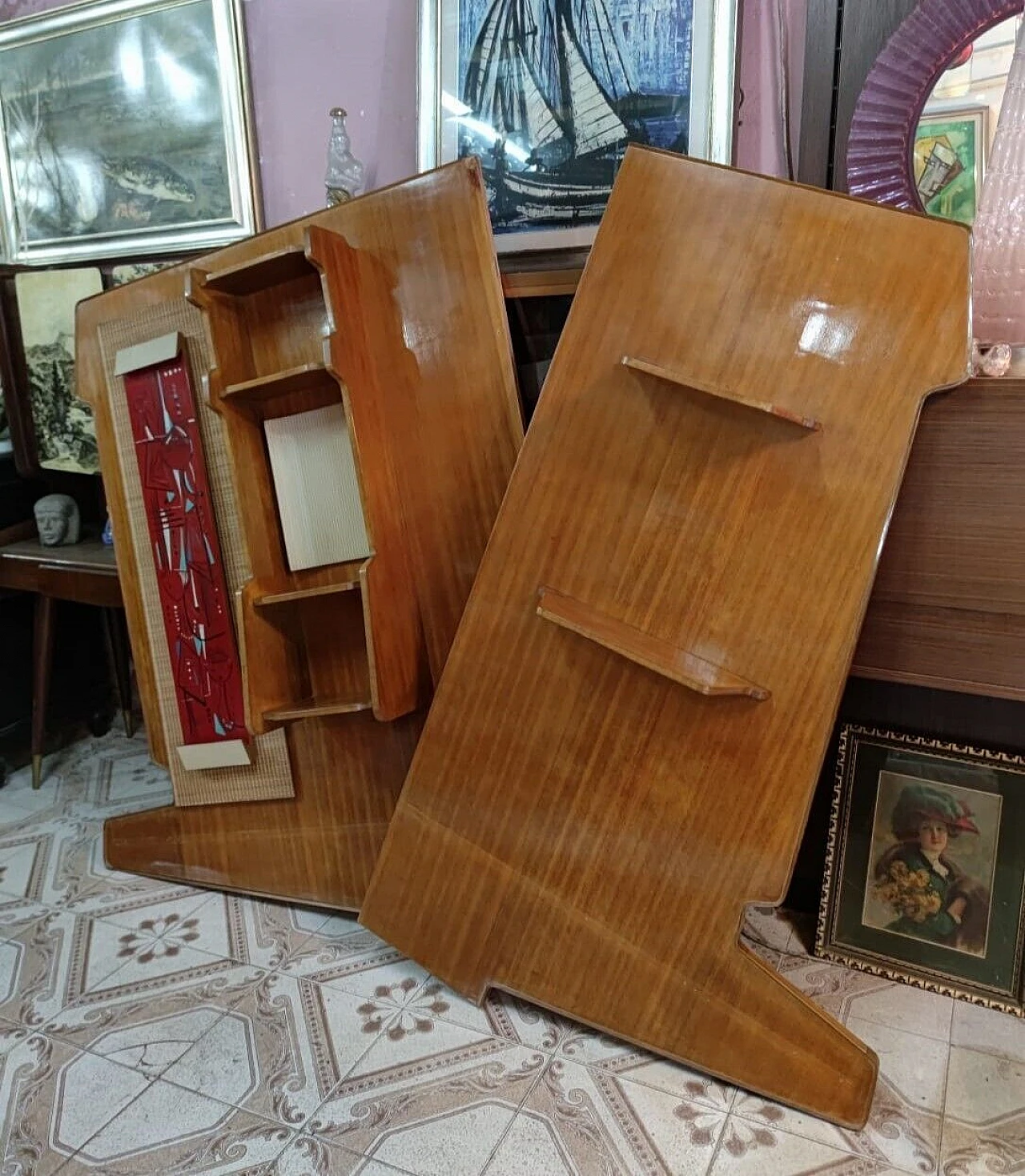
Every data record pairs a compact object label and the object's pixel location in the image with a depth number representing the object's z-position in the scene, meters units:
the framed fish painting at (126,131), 1.99
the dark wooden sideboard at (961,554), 1.21
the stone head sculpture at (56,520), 2.25
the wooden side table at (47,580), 2.07
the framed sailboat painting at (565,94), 1.52
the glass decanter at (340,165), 1.78
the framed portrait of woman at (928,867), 1.47
